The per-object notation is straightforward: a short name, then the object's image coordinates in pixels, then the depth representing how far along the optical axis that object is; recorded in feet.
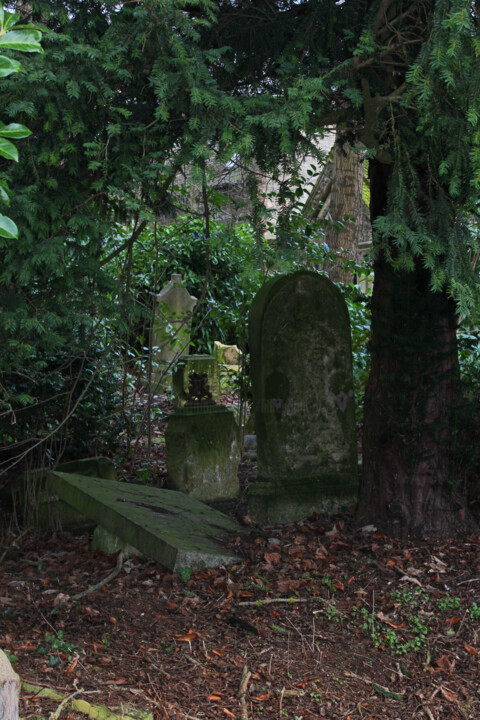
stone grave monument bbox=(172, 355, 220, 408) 24.54
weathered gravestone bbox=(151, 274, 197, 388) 33.01
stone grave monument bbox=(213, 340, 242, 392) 32.90
